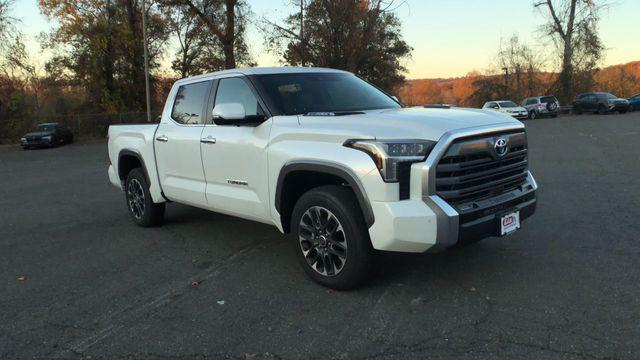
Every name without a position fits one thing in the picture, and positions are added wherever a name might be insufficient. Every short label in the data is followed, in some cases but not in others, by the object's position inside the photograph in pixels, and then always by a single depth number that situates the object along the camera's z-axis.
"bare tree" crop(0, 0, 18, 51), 29.73
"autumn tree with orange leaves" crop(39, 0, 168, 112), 34.03
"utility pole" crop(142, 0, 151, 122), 27.92
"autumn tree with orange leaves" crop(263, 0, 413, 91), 36.38
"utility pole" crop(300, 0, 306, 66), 36.91
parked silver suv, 37.41
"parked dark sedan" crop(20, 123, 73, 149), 27.91
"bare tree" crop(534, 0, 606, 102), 43.56
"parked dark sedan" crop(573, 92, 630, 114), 34.88
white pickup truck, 3.69
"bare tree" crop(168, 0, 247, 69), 35.97
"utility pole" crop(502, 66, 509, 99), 53.78
